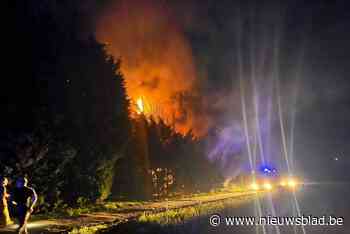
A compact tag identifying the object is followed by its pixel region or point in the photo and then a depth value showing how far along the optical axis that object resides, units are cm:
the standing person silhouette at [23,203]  1625
